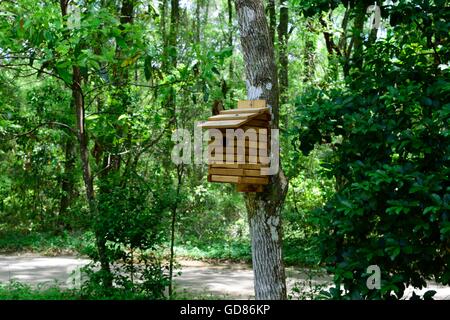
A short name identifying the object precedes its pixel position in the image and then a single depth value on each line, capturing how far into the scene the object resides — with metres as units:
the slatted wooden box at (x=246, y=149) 3.70
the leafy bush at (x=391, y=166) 2.71
